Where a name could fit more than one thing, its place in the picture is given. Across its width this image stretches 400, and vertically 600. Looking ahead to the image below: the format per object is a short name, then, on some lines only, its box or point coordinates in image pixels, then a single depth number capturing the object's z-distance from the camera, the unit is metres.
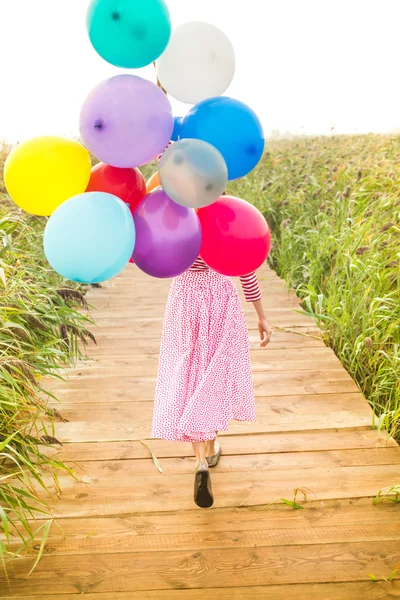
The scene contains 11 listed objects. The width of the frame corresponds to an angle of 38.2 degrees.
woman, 2.15
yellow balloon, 1.61
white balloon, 1.74
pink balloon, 1.73
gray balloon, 1.52
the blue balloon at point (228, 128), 1.66
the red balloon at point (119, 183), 1.70
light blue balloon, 1.52
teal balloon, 1.52
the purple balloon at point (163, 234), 1.62
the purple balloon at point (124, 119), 1.55
